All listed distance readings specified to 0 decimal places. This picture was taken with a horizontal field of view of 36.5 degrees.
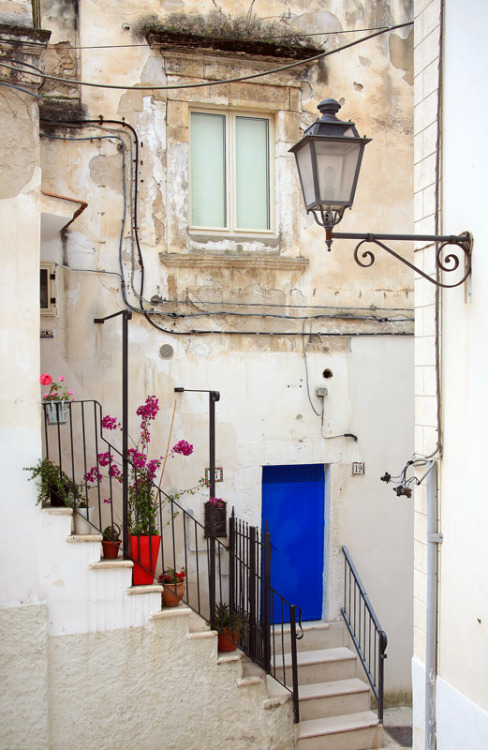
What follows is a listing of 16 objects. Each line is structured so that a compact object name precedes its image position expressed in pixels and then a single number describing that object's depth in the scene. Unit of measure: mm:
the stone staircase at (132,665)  6156
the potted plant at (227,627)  6863
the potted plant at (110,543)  6508
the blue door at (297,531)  8367
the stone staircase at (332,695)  7180
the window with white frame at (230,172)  8195
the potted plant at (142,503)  6574
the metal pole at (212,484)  6773
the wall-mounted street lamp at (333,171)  4227
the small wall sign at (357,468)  8469
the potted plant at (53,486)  6027
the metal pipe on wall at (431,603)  4812
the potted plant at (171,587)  6637
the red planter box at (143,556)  6520
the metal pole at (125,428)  6398
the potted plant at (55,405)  6074
